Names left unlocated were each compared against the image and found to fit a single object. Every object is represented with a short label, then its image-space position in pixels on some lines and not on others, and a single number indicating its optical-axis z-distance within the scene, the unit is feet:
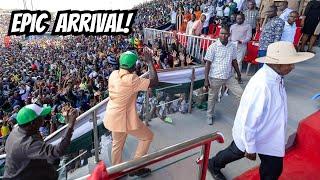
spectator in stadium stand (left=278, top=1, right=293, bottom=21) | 14.47
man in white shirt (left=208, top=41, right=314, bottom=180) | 5.39
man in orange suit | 6.89
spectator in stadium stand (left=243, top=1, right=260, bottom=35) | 16.42
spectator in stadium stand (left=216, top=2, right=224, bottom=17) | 23.88
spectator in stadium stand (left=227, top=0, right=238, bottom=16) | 22.54
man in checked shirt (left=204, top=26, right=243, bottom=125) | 9.77
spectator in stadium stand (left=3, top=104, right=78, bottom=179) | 5.58
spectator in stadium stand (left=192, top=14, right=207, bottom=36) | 19.48
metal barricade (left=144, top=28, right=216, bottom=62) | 16.90
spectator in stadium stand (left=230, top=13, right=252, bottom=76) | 13.90
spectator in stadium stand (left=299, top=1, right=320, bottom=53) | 15.21
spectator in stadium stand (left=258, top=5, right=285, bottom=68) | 11.22
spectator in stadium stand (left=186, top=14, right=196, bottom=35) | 20.18
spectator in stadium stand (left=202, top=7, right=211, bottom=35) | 22.08
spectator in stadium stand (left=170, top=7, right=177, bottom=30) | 29.96
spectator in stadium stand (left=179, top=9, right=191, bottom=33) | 24.55
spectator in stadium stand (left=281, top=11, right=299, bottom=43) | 12.68
